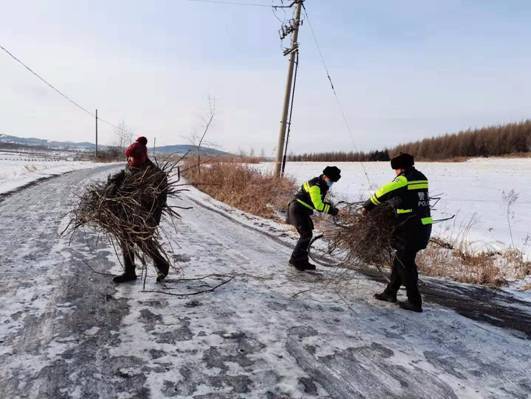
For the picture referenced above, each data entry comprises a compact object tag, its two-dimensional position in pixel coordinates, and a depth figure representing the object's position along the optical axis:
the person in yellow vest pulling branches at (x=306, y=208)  5.68
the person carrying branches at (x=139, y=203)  4.52
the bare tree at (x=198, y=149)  17.97
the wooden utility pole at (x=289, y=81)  14.83
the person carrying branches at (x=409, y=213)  4.54
